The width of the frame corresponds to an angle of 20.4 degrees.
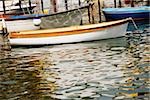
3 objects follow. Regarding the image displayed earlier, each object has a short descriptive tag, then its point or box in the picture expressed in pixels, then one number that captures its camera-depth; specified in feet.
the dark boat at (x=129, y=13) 126.62
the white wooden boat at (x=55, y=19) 109.50
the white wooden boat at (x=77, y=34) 89.61
